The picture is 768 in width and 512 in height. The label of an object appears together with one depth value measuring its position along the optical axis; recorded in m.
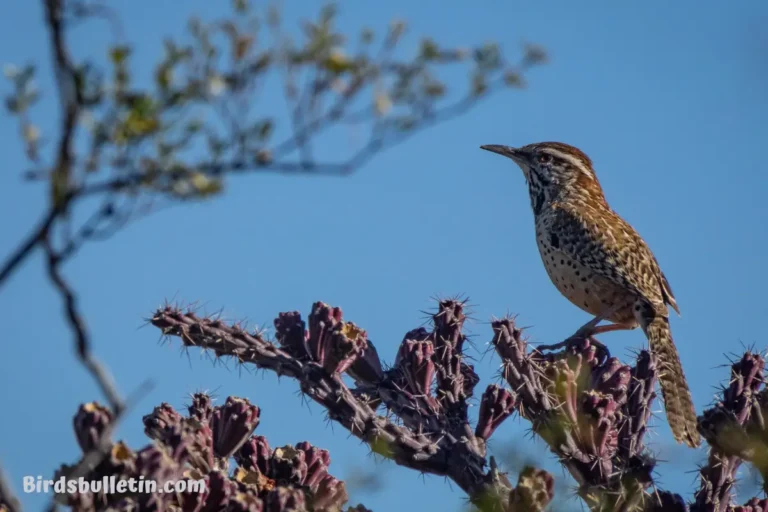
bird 11.00
